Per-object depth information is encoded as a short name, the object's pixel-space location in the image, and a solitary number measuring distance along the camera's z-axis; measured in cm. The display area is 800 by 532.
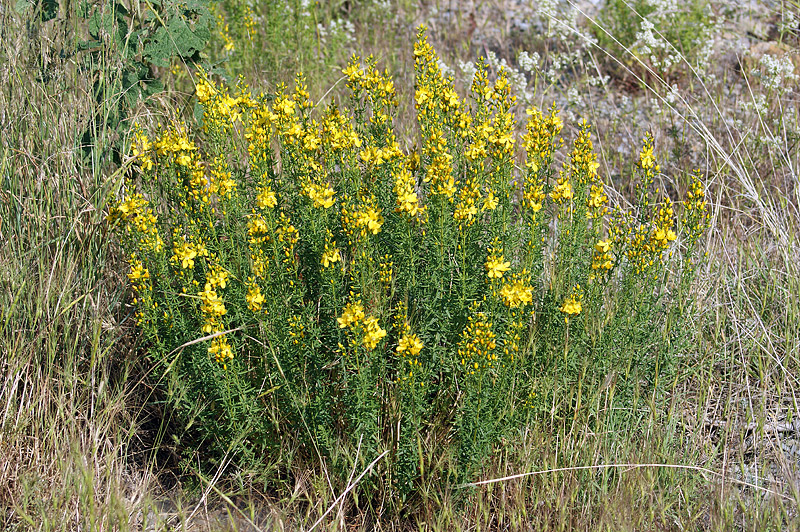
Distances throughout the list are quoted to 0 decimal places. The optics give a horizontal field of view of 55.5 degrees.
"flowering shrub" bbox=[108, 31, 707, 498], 271
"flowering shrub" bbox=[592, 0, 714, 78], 574
